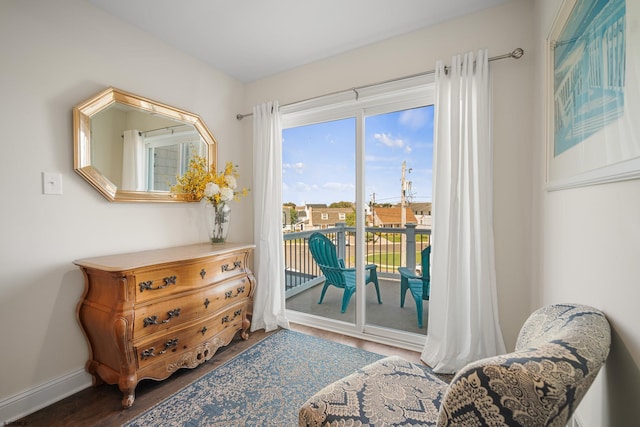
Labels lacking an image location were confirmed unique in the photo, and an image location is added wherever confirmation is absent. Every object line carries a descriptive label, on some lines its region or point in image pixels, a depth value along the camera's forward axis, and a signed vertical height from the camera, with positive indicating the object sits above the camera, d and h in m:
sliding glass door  2.36 +0.13
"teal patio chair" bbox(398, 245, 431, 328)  2.38 -0.63
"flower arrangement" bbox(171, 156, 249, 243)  2.42 +0.21
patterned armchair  0.55 -0.38
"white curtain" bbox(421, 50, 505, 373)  1.88 -0.07
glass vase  2.50 -0.06
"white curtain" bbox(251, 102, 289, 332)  2.72 -0.05
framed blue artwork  0.74 +0.41
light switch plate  1.66 +0.19
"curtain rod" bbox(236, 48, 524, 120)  1.81 +1.09
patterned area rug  1.53 -1.16
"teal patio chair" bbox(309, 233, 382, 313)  2.65 -0.57
